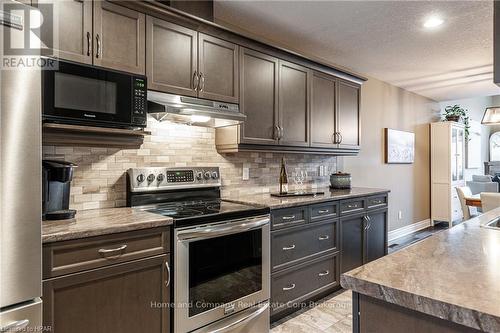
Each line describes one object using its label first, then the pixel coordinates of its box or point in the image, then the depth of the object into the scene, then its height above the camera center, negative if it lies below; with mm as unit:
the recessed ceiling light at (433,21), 2908 +1357
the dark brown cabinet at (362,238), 3125 -756
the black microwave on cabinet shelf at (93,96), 1667 +403
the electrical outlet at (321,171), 3891 -58
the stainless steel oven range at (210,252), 1894 -556
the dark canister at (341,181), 3674 -171
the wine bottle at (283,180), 3123 -141
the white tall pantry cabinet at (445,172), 6148 -121
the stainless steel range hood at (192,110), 2076 +388
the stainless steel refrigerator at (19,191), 1186 -91
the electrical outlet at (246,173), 3064 -63
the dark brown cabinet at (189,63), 2109 +756
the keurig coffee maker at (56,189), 1719 -122
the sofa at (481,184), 7174 -436
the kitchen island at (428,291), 794 -345
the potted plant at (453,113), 6453 +1111
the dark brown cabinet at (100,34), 1752 +787
